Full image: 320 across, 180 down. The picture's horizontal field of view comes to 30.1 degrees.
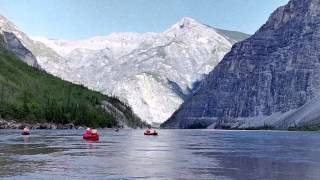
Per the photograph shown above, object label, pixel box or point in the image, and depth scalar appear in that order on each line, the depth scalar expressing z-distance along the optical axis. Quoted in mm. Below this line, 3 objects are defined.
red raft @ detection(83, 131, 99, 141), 138250
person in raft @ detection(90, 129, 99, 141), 138125
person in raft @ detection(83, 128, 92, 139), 140725
